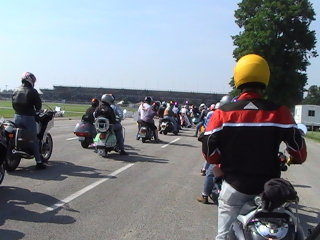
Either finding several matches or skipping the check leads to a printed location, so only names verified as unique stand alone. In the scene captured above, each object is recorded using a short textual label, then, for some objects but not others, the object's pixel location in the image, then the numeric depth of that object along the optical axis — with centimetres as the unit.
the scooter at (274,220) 317
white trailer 6206
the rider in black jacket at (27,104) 1006
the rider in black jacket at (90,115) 1534
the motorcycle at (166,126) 2539
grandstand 12306
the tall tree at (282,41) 5359
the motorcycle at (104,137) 1338
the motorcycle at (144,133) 1944
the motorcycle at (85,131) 1529
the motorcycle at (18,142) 981
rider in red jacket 358
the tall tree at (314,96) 13225
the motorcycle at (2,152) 775
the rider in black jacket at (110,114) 1356
